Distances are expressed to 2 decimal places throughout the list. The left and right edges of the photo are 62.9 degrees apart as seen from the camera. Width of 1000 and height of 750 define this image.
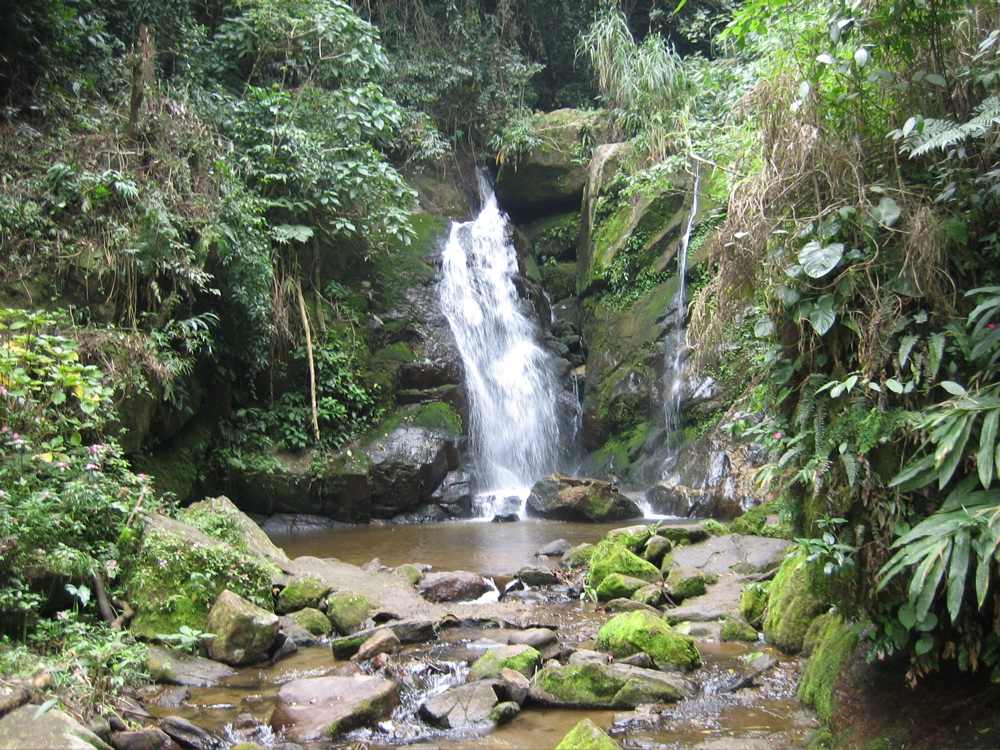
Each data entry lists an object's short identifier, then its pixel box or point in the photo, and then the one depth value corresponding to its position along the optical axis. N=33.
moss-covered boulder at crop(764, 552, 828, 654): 5.20
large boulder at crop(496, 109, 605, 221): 16.95
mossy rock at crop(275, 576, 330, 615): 6.41
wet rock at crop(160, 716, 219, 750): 3.99
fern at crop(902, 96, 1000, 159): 3.31
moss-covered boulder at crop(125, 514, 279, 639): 5.36
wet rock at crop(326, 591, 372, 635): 6.14
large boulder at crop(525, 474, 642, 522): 11.23
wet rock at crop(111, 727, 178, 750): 3.75
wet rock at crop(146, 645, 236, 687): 4.87
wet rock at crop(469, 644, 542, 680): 4.96
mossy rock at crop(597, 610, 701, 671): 5.09
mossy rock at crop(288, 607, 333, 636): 6.05
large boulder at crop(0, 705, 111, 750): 3.12
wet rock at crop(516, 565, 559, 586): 7.52
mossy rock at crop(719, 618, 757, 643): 5.57
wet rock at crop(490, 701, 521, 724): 4.39
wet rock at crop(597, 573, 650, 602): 6.80
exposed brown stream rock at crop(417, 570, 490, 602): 7.09
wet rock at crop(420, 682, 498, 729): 4.37
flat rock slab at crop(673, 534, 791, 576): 7.06
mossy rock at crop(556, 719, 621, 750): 3.59
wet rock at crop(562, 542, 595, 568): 8.20
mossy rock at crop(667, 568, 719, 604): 6.68
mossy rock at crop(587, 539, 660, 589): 7.15
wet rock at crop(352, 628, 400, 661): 5.39
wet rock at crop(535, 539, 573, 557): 8.94
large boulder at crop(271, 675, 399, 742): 4.24
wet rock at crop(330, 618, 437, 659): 5.52
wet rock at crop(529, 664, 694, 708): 4.54
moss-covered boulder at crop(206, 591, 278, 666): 5.30
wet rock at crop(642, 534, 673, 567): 7.62
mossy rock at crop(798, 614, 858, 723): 3.91
